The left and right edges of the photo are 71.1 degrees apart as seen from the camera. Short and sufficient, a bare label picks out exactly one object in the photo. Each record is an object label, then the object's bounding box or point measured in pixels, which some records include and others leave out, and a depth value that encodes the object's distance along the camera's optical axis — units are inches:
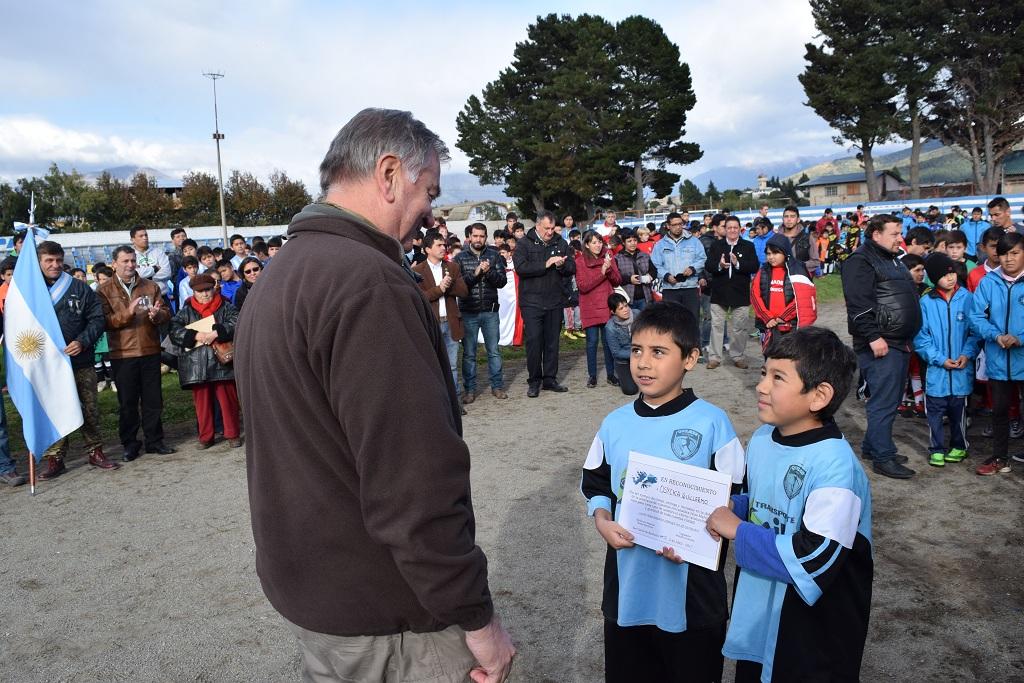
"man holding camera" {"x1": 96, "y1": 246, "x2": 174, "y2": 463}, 291.3
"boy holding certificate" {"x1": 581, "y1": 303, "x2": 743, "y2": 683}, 104.1
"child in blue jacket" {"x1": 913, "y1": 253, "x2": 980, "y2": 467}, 241.3
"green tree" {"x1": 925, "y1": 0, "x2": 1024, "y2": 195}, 1616.6
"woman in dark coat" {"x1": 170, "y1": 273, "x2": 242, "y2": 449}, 298.4
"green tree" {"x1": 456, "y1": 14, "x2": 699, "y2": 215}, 1945.1
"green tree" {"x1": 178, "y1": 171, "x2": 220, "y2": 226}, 1921.8
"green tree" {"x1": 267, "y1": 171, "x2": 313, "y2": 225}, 1983.3
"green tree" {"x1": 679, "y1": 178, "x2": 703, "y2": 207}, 3496.6
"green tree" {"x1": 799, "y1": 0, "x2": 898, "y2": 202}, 1734.7
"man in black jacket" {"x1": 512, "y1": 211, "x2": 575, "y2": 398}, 361.1
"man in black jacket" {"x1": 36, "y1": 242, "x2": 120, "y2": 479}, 275.9
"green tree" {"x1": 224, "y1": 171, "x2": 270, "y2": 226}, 1974.7
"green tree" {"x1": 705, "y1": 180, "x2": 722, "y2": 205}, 2818.4
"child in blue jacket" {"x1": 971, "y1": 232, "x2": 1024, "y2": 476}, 223.0
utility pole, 1657.2
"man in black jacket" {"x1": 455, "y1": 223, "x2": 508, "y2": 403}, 350.6
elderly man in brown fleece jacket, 61.7
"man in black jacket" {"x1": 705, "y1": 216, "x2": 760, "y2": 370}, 401.4
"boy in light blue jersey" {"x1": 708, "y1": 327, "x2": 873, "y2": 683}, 88.1
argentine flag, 261.3
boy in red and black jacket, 324.8
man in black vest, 224.2
